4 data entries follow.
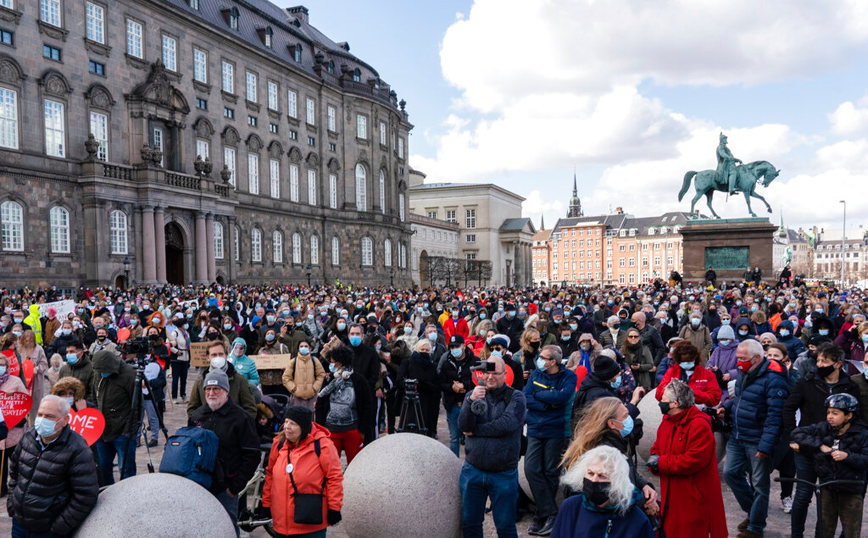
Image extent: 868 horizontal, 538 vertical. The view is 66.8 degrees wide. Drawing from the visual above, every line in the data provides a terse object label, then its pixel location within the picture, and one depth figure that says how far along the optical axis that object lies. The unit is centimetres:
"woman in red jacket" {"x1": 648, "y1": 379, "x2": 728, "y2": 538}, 543
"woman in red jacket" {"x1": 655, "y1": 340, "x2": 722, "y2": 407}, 746
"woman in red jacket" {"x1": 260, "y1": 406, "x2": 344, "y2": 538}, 536
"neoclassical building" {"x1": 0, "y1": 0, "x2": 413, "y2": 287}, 3344
